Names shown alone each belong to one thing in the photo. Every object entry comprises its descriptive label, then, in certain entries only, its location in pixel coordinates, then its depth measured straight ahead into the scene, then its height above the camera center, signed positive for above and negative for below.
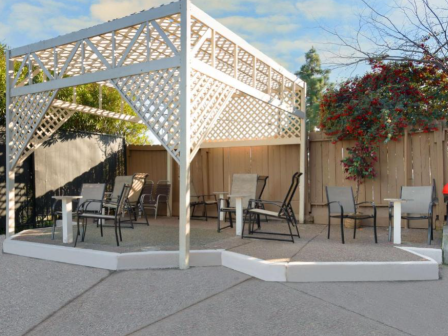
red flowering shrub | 6.10 +1.15
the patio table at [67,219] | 4.98 -0.56
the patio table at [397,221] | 4.83 -0.60
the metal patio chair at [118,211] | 4.73 -0.46
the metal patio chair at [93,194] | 5.54 -0.27
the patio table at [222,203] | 6.63 -0.51
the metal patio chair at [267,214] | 4.88 -0.52
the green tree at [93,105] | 9.58 +1.98
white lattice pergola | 4.19 +1.18
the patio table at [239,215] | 5.53 -0.59
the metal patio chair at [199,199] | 7.02 -0.51
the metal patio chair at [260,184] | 6.69 -0.17
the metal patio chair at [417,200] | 5.18 -0.37
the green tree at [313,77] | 19.35 +4.93
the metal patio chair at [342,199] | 5.41 -0.36
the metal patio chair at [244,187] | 6.45 -0.22
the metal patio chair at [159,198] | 7.82 -0.47
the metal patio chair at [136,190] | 7.38 -0.28
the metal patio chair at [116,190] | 6.66 -0.27
